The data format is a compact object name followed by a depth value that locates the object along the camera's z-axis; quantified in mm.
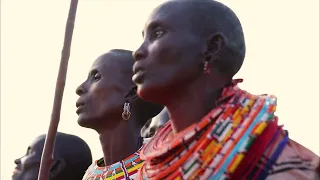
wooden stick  3535
